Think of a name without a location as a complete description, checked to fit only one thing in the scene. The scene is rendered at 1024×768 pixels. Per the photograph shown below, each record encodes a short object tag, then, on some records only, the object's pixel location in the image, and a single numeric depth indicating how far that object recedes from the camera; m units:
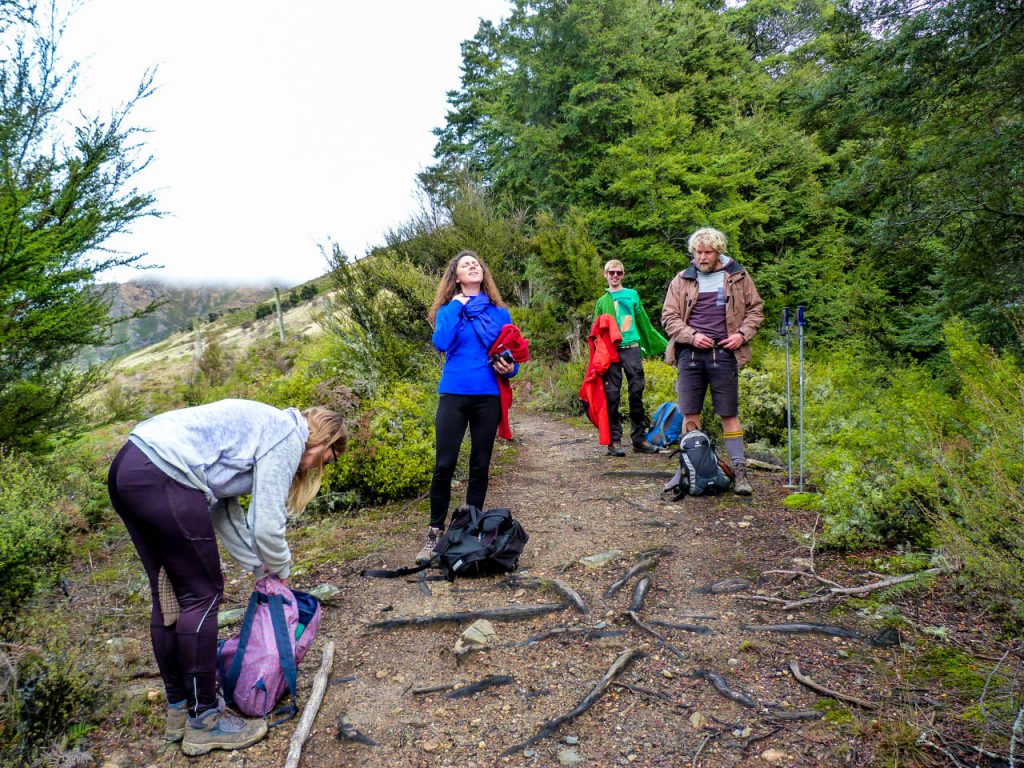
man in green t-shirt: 6.53
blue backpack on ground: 7.07
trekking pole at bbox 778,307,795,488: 4.91
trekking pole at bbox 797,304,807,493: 4.72
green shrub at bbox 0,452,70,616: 2.88
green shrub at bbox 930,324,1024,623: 2.39
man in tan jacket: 4.82
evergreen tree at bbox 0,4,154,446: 5.05
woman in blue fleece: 3.86
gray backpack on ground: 4.98
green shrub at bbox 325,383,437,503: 5.53
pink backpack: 2.43
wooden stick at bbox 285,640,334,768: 2.21
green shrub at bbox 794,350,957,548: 3.34
